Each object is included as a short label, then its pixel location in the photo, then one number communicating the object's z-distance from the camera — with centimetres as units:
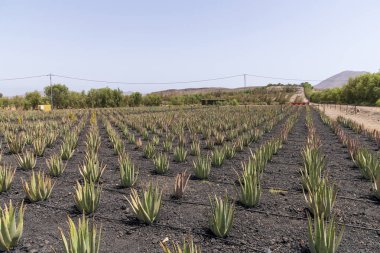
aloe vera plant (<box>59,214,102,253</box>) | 270
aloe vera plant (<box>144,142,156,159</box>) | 790
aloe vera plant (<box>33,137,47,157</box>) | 820
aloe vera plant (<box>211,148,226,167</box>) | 692
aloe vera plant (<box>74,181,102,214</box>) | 416
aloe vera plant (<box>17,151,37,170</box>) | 675
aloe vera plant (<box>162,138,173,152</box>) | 895
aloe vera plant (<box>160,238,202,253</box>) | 232
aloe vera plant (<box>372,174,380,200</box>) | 462
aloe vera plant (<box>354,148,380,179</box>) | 541
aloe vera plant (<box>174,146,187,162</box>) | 757
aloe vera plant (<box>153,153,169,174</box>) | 642
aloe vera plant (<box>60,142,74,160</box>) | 778
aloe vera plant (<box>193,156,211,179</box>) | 592
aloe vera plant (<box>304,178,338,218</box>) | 388
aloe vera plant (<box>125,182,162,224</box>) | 387
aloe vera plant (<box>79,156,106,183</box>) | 560
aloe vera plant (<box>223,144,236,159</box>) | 776
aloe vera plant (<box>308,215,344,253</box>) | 291
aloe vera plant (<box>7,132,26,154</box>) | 890
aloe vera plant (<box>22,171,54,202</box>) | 461
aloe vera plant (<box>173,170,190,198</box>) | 477
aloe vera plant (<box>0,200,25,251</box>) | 320
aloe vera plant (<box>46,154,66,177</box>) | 608
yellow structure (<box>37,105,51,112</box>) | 3550
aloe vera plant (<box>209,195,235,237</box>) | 350
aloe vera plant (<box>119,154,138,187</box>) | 538
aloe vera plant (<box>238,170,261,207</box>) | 437
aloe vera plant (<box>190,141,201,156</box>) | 833
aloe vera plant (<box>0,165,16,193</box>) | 510
